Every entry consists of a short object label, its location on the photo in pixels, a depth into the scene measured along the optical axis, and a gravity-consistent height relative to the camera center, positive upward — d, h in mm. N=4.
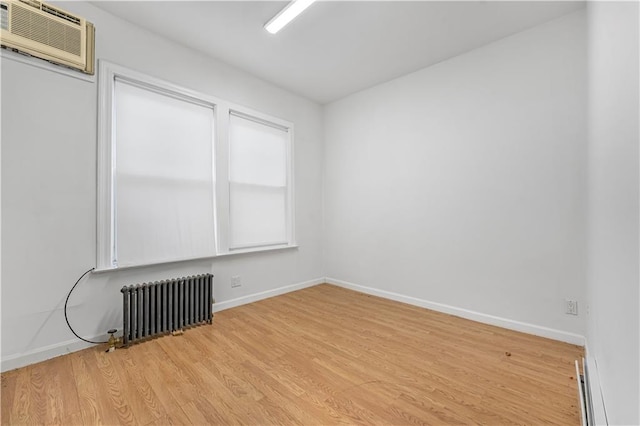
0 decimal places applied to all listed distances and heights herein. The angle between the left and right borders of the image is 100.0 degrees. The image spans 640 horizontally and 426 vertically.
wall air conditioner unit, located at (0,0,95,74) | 2031 +1470
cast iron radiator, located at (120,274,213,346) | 2481 -930
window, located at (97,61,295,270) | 2570 +458
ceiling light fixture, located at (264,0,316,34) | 2314 +1813
